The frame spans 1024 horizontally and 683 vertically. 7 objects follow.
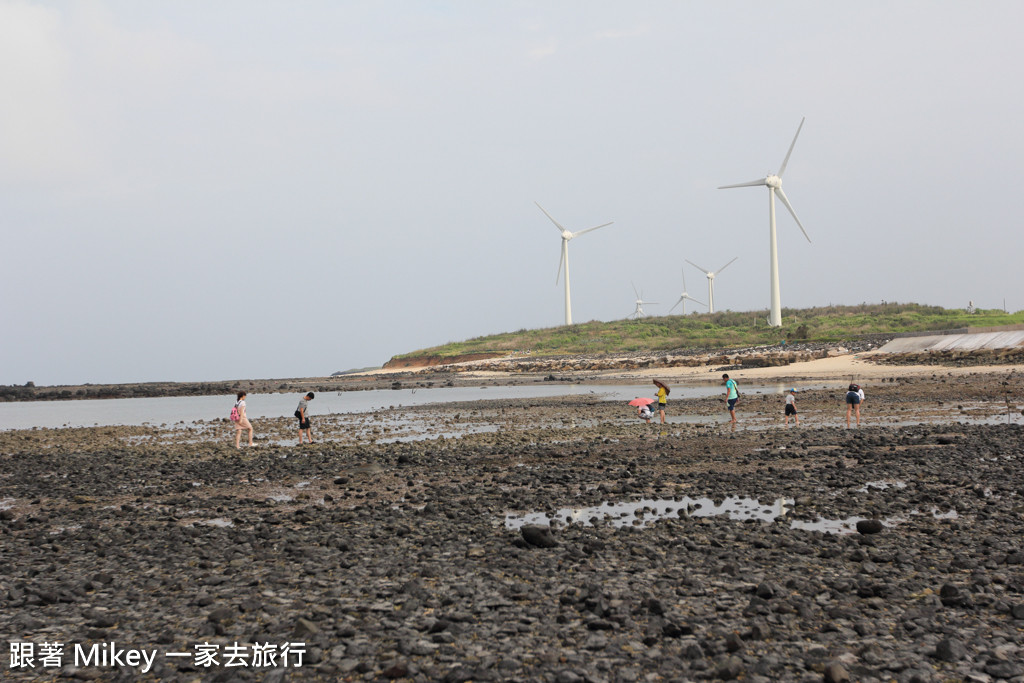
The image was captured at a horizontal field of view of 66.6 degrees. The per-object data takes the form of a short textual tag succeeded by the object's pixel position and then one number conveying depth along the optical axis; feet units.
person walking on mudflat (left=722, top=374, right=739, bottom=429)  92.43
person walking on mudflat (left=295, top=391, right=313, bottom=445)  92.74
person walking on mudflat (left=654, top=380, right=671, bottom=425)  98.48
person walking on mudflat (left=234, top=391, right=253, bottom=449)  89.92
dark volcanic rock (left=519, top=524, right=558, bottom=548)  39.65
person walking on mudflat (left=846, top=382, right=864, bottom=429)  87.44
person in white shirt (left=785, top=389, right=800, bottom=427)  91.56
